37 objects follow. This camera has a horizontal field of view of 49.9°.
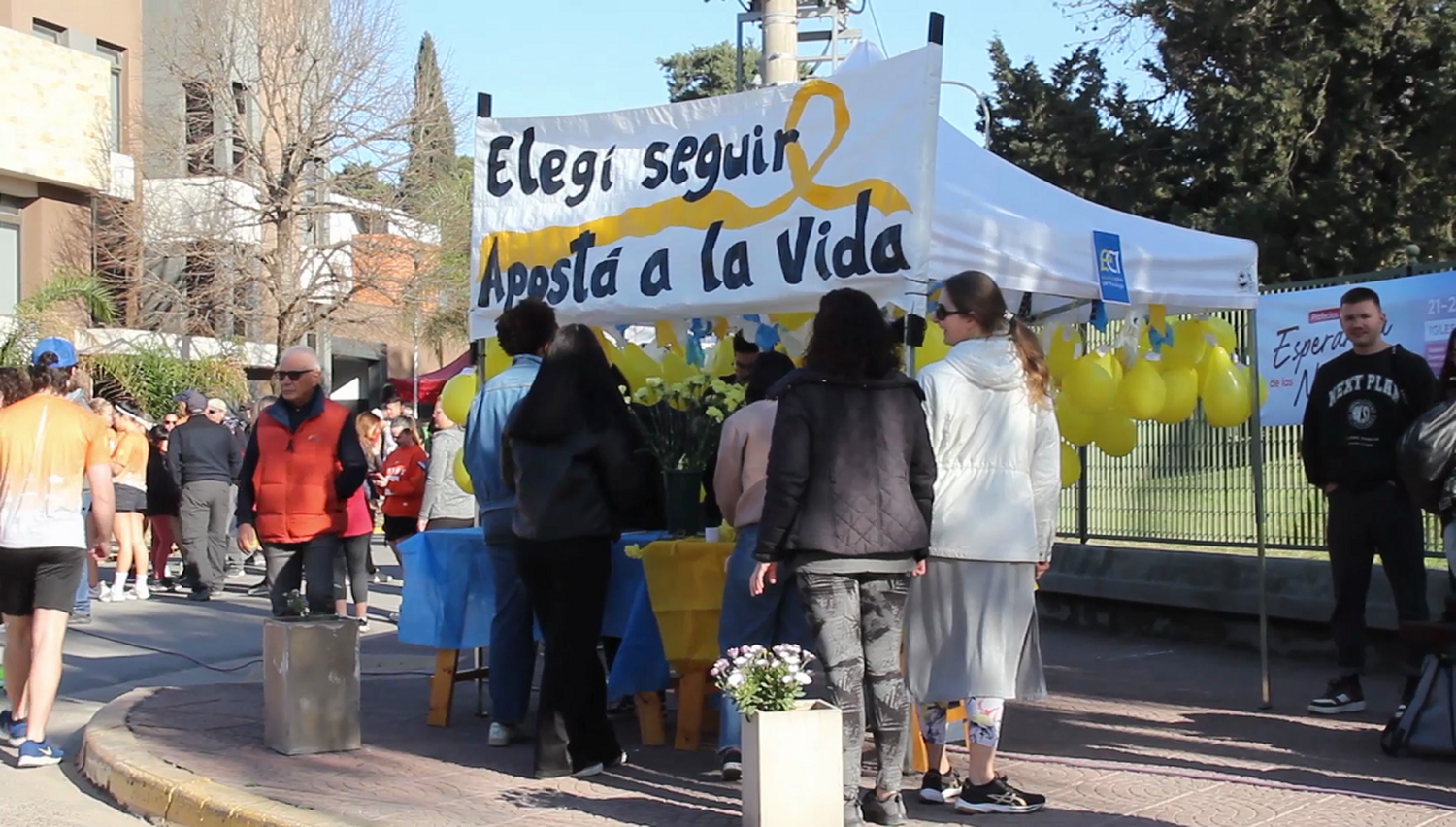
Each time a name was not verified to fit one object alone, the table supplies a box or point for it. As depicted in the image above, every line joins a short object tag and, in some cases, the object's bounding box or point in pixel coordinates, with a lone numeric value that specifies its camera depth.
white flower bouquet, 5.21
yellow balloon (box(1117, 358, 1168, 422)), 8.04
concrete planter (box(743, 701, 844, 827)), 5.12
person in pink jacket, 5.99
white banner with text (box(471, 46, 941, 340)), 6.48
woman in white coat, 5.62
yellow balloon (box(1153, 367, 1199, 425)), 8.23
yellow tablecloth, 6.67
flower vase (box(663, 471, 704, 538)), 6.96
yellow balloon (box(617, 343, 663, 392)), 8.75
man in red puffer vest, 7.71
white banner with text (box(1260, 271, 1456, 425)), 9.47
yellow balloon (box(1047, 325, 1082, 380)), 8.24
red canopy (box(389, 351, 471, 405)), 26.53
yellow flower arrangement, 6.93
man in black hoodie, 7.53
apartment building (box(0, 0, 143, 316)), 26.33
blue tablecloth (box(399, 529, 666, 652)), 7.65
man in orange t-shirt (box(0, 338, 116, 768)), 6.93
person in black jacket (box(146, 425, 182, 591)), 15.10
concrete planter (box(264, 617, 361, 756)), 6.94
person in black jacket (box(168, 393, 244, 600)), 14.45
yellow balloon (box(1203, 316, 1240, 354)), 8.54
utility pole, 13.59
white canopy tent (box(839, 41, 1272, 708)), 6.83
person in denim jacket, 6.93
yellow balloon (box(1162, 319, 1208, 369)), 8.41
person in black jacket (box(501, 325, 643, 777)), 6.27
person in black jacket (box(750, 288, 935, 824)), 5.30
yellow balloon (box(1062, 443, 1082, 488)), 8.15
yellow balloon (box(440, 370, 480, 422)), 9.23
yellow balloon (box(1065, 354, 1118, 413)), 8.02
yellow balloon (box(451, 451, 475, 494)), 8.77
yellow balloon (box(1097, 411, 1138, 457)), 8.52
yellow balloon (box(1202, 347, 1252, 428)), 8.27
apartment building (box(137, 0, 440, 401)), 30.69
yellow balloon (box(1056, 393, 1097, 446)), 8.31
